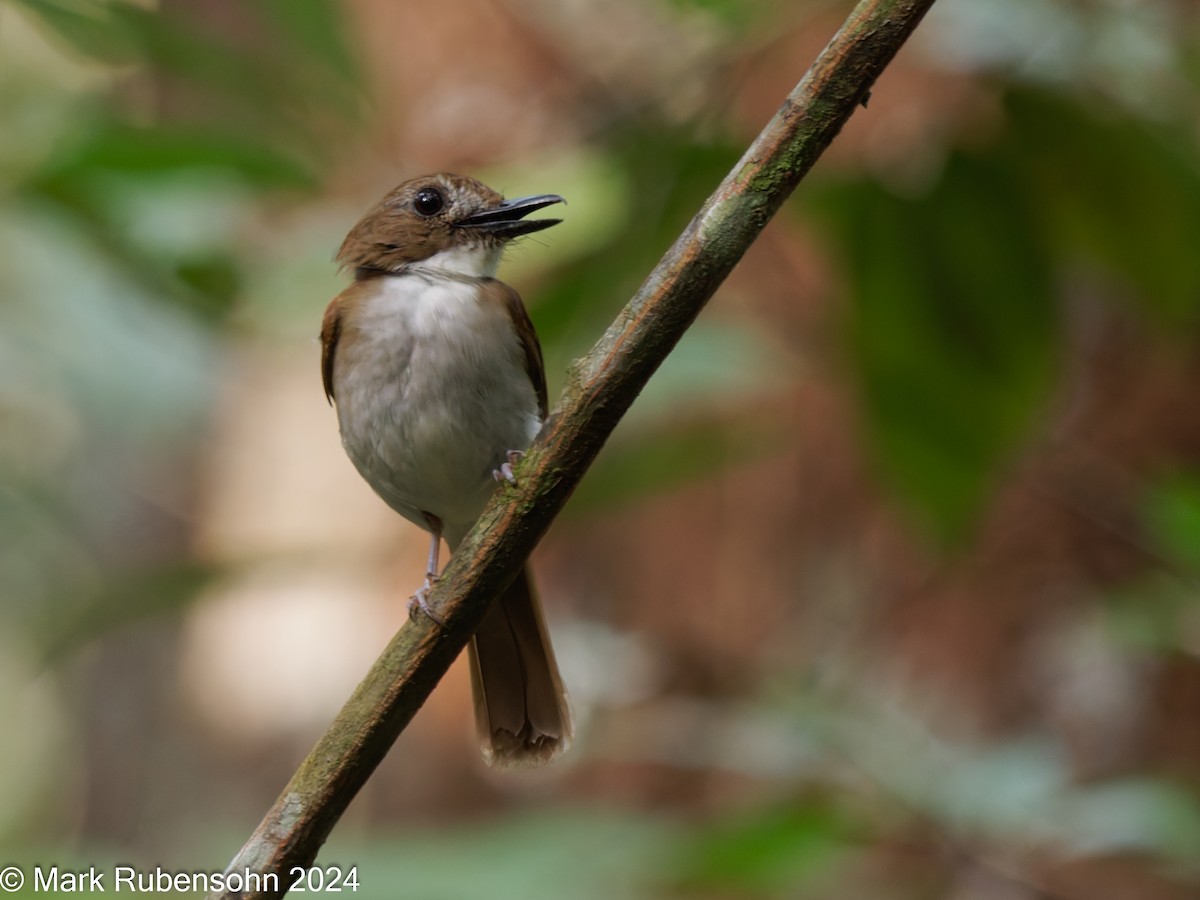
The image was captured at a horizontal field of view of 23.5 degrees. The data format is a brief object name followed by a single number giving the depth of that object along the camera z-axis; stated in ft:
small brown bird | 20.81
